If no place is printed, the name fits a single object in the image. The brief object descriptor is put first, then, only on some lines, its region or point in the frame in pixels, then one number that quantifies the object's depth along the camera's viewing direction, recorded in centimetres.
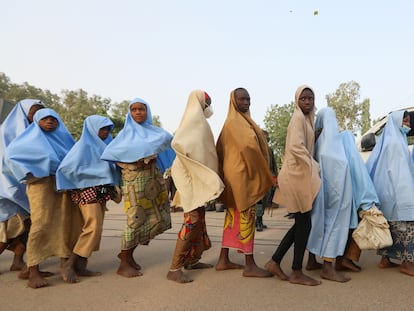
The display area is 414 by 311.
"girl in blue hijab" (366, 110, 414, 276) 339
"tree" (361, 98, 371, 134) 3859
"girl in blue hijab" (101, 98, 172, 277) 364
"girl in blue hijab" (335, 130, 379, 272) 343
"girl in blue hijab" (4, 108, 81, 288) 336
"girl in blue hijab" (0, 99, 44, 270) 372
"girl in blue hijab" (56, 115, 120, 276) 350
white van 511
